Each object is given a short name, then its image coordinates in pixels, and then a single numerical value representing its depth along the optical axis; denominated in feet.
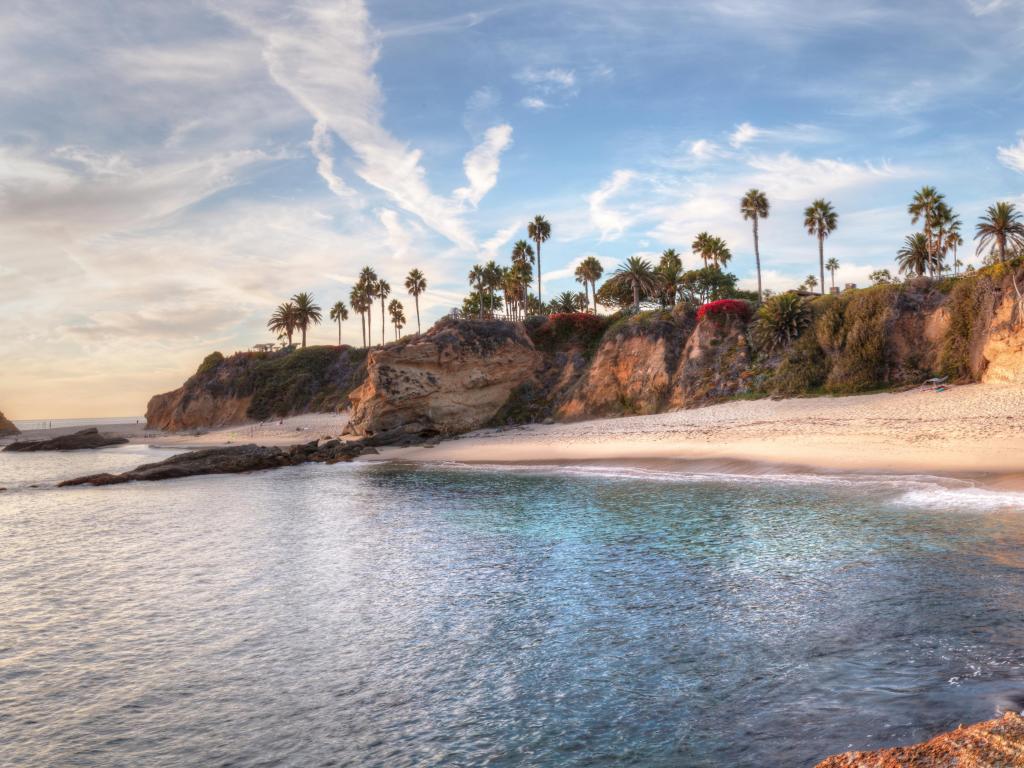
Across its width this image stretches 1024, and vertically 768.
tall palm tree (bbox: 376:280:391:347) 354.54
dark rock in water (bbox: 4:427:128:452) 243.19
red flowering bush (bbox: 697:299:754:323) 161.17
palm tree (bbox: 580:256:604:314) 294.46
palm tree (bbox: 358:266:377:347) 352.08
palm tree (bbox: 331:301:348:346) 393.70
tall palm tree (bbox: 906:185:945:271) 217.77
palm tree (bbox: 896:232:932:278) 226.17
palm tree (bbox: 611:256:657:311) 204.54
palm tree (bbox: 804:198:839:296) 226.17
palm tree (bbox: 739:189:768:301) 229.86
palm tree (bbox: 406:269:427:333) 346.95
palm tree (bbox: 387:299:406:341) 381.40
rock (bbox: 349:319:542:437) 168.66
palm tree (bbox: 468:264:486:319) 327.47
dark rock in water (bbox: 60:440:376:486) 123.54
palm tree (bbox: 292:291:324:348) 340.80
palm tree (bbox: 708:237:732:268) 279.49
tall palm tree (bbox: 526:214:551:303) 276.21
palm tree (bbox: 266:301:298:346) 343.87
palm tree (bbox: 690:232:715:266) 280.10
